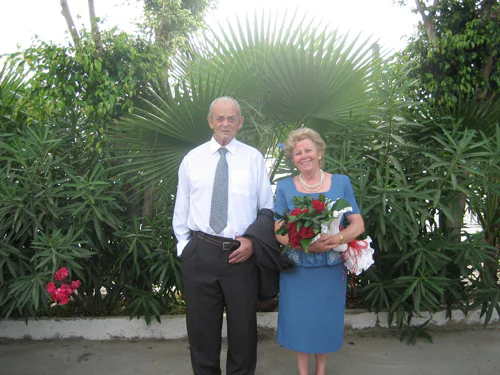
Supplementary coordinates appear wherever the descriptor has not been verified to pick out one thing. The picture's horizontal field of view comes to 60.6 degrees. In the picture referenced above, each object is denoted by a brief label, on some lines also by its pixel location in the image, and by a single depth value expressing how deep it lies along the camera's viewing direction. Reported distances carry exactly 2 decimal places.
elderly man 2.32
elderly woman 2.29
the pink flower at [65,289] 2.85
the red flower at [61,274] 2.84
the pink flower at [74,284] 2.95
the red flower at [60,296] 2.83
